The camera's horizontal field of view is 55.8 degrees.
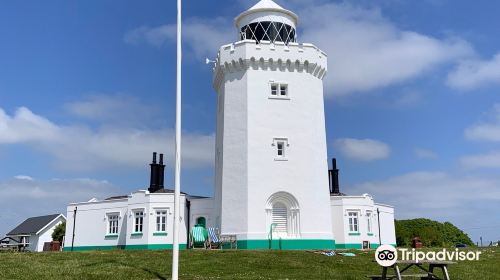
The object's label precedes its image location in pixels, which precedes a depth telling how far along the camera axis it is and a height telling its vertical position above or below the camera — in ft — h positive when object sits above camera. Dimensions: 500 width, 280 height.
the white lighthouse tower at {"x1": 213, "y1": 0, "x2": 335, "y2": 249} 90.58 +18.61
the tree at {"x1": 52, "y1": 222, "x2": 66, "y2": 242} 181.88 +2.93
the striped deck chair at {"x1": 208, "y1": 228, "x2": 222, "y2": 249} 89.75 -0.10
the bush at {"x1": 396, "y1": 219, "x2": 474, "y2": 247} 204.64 +3.41
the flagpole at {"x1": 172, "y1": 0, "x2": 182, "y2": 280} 41.04 +8.73
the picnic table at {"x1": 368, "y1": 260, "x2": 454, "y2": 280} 38.88 -2.80
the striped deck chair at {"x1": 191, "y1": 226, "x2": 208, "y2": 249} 97.86 +0.71
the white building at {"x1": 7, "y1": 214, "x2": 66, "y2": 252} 202.49 +3.64
